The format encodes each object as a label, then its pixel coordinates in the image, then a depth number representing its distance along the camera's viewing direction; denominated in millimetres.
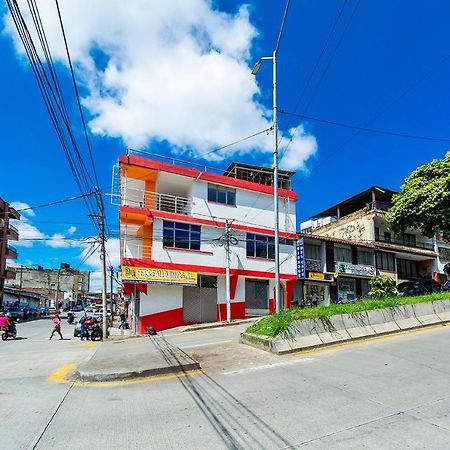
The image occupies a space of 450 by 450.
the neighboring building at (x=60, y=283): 93100
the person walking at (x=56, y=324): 21734
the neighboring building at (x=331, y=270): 30125
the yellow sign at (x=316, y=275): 29609
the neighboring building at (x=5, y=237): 44031
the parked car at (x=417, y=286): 25003
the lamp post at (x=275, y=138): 14383
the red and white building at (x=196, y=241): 23281
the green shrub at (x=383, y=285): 22959
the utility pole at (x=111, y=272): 41256
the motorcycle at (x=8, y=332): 21344
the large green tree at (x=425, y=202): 18650
